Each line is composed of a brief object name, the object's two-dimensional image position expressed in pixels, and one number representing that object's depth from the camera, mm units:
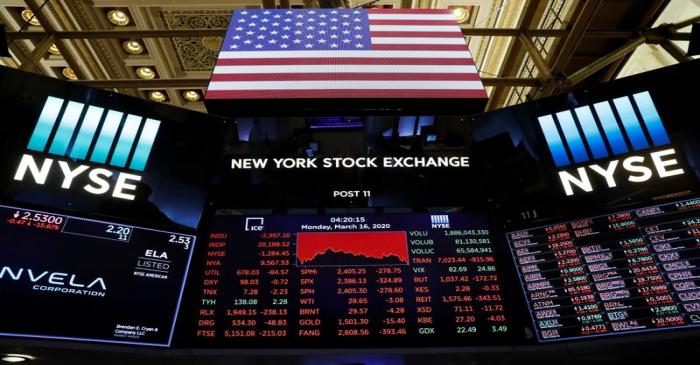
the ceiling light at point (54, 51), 9014
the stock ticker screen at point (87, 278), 2916
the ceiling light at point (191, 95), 10254
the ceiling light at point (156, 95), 10117
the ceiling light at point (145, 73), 9414
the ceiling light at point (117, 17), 8125
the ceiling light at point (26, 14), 8073
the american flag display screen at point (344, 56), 4172
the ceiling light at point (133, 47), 8875
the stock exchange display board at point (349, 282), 3088
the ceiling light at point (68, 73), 9562
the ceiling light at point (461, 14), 8359
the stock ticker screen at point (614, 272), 3029
